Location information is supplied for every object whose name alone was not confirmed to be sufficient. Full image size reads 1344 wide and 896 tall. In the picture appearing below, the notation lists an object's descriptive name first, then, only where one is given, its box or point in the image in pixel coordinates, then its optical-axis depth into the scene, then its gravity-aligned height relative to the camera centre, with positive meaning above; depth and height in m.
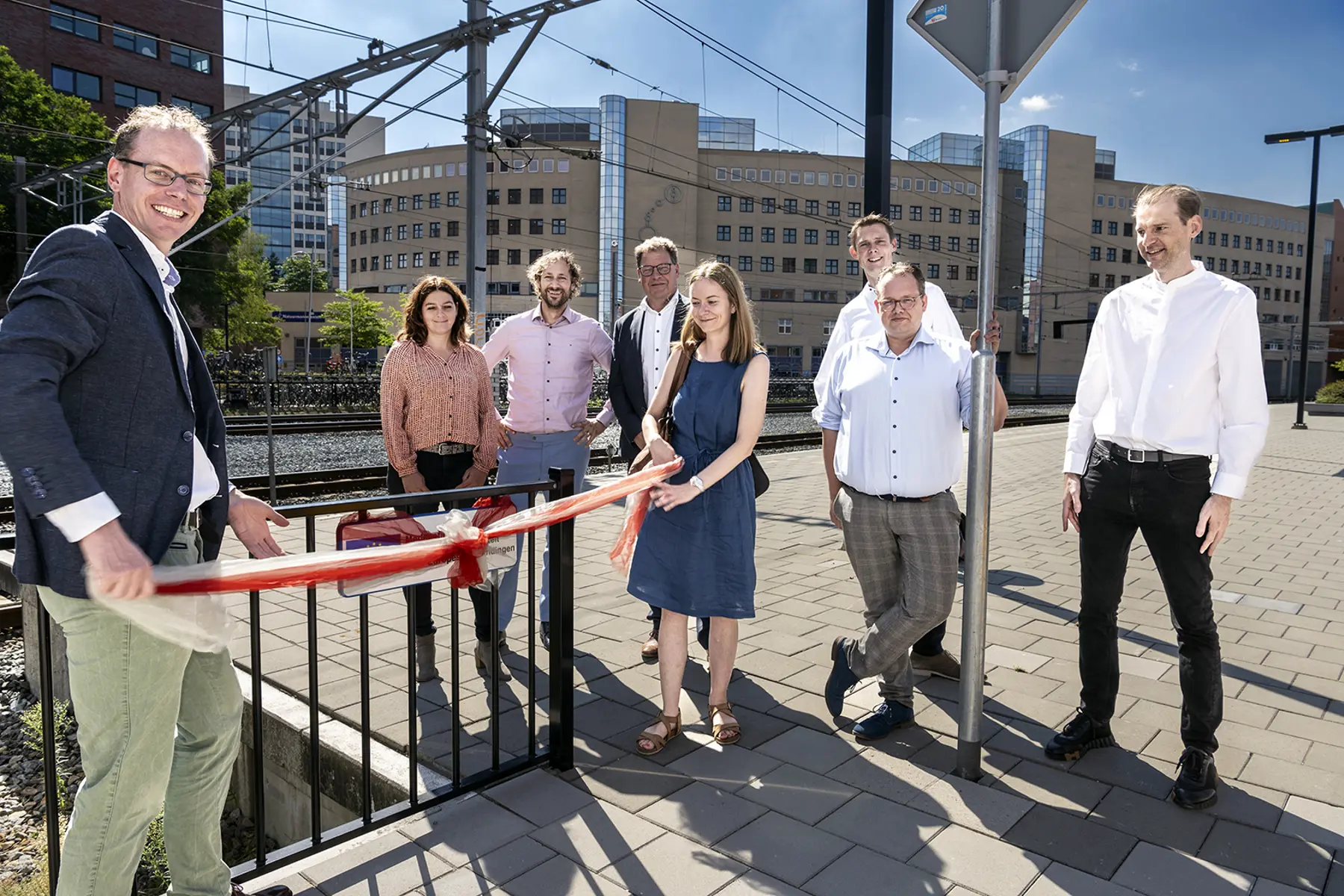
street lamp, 22.84 +5.24
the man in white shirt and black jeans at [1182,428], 3.28 -0.22
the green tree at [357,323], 61.56 +1.58
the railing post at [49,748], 2.43 -1.04
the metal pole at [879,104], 7.02 +1.87
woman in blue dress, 3.81 -0.61
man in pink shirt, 5.23 -0.17
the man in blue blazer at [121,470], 1.95 -0.28
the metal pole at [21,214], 21.91 +3.10
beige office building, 76.56 +11.60
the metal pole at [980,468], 3.34 -0.38
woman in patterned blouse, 4.80 -0.31
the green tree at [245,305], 43.41 +2.09
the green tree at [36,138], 33.00 +7.23
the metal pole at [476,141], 12.36 +2.75
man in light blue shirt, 3.78 -0.49
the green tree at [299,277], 107.31 +7.84
